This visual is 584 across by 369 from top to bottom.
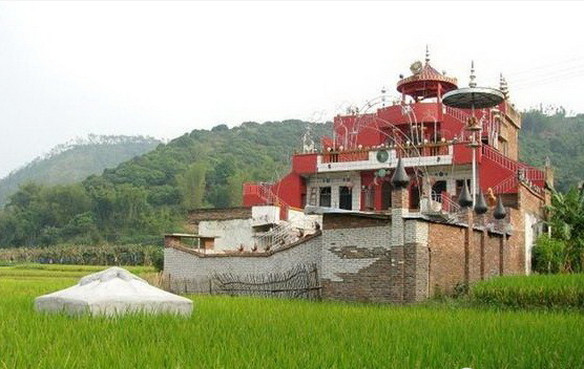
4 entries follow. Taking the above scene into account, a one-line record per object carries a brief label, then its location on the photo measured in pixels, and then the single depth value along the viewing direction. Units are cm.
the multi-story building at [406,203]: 1488
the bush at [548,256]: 2291
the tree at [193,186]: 6081
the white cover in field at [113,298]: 920
